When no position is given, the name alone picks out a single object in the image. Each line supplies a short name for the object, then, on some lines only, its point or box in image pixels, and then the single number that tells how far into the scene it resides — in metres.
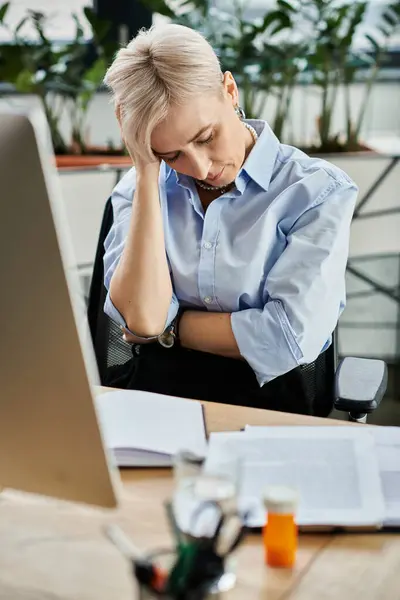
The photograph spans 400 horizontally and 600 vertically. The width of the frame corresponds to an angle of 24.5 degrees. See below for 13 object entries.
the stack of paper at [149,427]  1.33
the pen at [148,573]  0.85
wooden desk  1.01
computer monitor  0.80
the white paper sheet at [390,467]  1.15
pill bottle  1.04
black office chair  1.66
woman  1.69
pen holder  0.84
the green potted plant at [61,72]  3.42
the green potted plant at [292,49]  3.54
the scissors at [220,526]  0.89
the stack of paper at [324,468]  1.14
